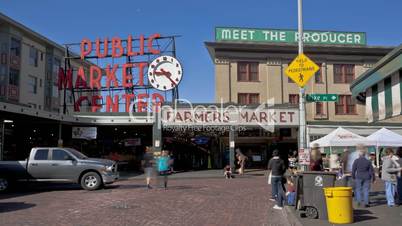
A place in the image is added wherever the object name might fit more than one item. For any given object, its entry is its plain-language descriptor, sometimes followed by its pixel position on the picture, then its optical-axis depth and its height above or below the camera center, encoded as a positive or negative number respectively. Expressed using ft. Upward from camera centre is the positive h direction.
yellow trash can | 33.81 -4.05
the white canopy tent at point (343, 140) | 80.64 +1.45
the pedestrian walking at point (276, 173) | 45.09 -2.34
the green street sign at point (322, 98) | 47.05 +5.10
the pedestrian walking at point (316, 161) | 45.21 -1.20
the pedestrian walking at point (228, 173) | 92.53 -4.75
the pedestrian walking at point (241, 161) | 101.40 -2.66
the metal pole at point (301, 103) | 46.83 +4.57
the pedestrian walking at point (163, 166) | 65.46 -2.40
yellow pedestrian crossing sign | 44.86 +7.56
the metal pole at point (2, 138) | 82.86 +1.93
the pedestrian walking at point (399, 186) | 43.04 -3.45
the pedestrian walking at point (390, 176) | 42.70 -2.51
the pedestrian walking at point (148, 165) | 65.21 -2.27
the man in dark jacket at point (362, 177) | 43.06 -2.61
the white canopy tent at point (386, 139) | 81.10 +1.64
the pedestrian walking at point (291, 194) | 44.45 -4.35
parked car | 63.16 -2.81
